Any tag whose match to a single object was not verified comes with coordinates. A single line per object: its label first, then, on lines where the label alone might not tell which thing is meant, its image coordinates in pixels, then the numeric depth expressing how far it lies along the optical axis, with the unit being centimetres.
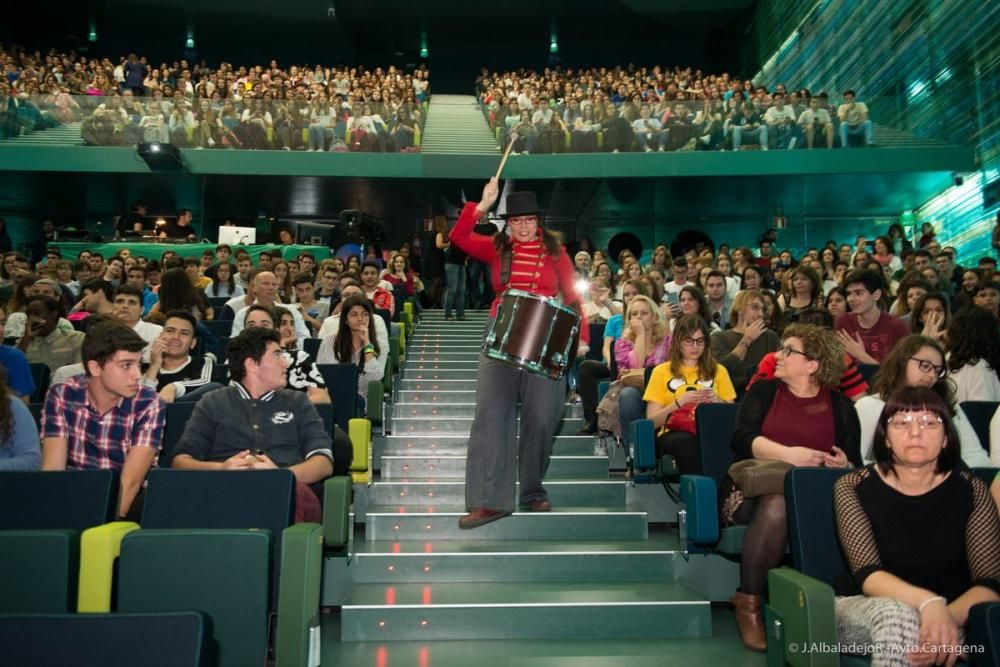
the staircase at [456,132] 1563
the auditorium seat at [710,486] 375
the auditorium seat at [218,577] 262
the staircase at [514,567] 378
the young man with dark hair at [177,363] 495
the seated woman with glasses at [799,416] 375
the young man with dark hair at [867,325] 576
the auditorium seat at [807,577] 246
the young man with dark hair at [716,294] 759
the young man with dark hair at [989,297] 643
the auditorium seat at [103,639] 183
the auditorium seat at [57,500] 300
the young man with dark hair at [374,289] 843
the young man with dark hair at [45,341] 599
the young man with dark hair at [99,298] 686
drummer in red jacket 422
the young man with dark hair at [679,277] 920
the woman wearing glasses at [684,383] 478
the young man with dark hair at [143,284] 842
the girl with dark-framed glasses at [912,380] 381
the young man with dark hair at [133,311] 574
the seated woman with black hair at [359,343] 616
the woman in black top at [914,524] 263
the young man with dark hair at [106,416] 365
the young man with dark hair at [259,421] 380
